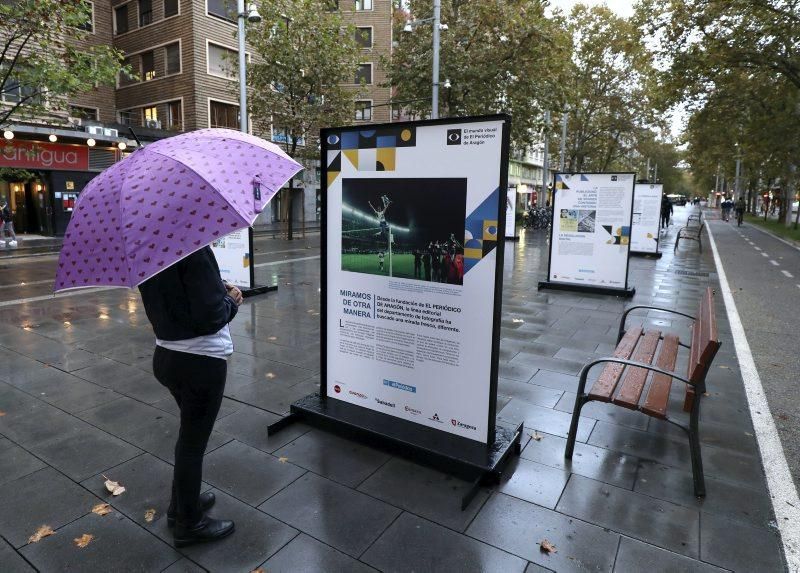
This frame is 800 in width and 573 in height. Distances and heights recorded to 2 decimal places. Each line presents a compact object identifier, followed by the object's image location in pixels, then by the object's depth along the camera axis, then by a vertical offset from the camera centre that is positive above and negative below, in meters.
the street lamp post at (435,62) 17.57 +5.26
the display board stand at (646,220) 14.92 -0.19
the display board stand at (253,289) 9.15 -1.49
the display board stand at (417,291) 3.01 -0.53
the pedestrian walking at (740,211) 34.59 +0.28
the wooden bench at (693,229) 22.32 -0.64
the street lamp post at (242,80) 17.03 +4.28
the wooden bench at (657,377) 3.16 -1.19
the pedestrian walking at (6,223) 18.25 -0.76
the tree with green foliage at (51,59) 11.10 +3.50
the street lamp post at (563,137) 29.59 +4.39
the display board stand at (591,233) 9.09 -0.37
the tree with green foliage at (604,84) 32.31 +8.40
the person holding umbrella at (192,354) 2.26 -0.69
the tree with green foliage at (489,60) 19.84 +6.11
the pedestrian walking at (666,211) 26.96 +0.15
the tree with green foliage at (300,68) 19.77 +5.42
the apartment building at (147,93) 22.53 +6.02
